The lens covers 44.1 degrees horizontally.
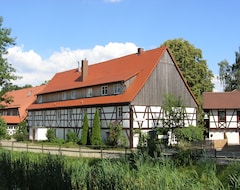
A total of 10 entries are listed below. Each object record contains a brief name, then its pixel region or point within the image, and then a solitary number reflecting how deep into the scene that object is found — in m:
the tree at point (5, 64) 27.89
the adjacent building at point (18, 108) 49.42
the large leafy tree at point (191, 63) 40.73
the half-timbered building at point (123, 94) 28.50
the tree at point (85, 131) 30.42
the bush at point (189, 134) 27.74
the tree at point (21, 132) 39.70
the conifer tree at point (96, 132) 28.75
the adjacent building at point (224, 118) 35.53
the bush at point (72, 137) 31.94
